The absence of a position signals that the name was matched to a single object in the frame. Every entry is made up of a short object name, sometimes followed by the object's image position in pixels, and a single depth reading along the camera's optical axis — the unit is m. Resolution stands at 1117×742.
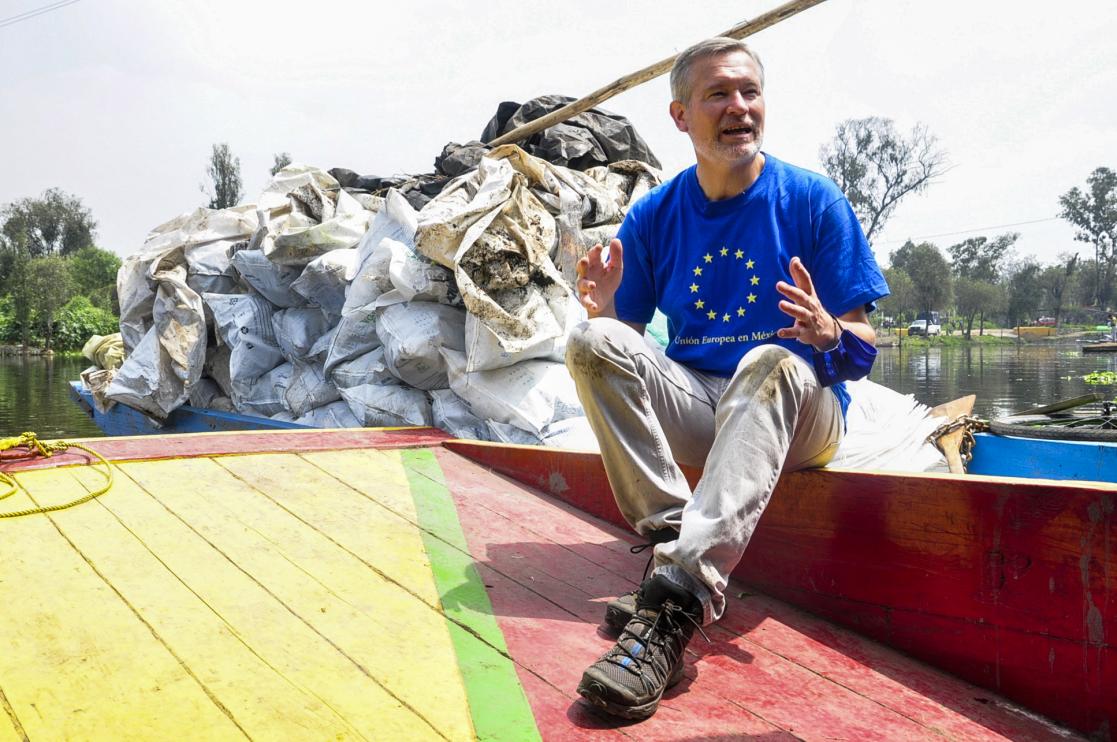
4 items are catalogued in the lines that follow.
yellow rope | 1.87
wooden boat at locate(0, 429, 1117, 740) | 1.10
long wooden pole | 4.11
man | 1.31
